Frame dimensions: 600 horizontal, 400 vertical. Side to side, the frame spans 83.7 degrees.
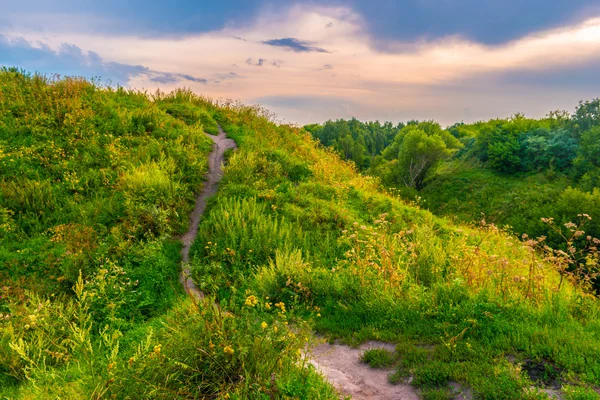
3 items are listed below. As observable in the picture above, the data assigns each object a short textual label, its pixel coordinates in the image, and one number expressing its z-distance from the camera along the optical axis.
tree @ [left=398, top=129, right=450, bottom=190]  48.91
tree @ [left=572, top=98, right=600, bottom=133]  31.75
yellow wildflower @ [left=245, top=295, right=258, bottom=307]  3.99
